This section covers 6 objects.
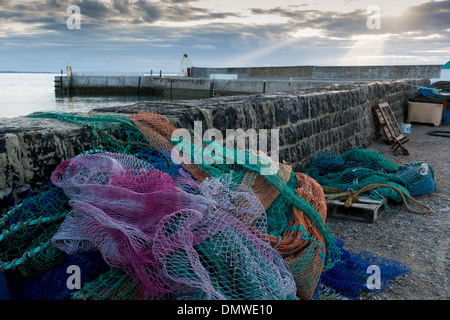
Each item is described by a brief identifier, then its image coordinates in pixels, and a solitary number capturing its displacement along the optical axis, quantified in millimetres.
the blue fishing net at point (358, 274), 2615
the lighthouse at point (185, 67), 36544
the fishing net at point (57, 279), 1880
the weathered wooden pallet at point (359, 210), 4000
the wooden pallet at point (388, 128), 7998
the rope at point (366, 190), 4242
